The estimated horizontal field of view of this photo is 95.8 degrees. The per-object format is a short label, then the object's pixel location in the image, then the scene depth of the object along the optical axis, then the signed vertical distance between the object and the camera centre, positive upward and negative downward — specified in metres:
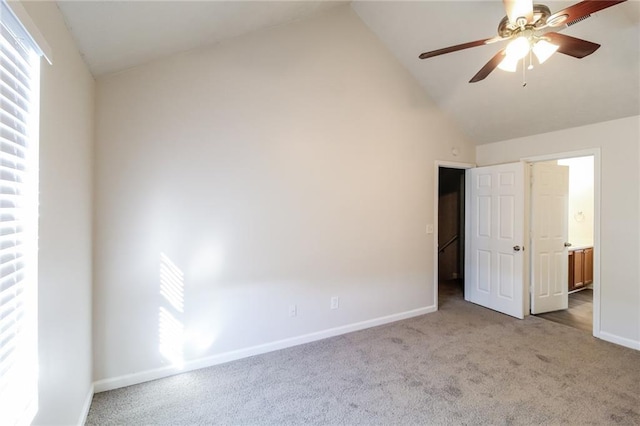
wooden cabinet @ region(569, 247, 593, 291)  4.66 -0.95
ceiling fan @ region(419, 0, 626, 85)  1.57 +1.09
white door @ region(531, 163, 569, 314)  3.83 -0.36
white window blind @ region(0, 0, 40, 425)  1.00 -0.03
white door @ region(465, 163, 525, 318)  3.72 -0.38
